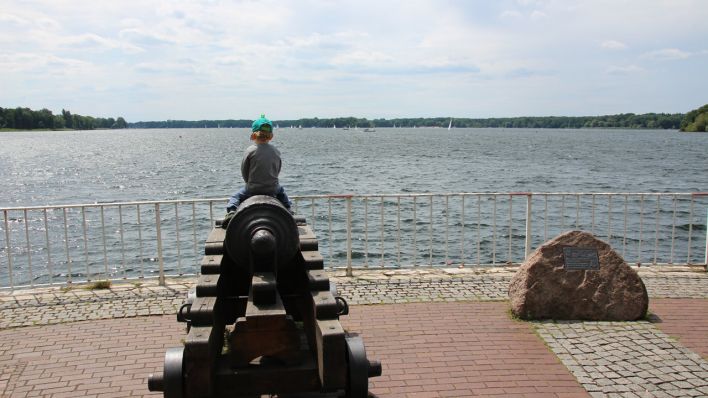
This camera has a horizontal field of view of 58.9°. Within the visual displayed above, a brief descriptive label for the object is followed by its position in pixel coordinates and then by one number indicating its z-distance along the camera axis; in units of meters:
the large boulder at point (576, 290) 7.55
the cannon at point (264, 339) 4.43
